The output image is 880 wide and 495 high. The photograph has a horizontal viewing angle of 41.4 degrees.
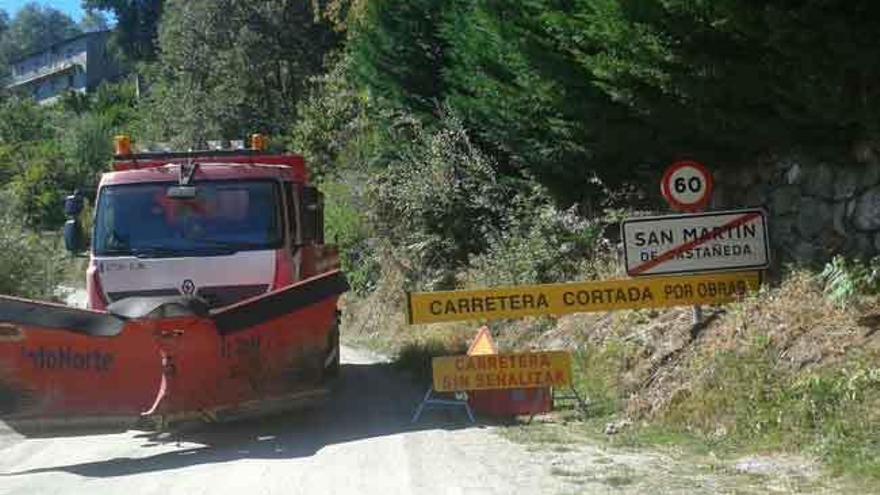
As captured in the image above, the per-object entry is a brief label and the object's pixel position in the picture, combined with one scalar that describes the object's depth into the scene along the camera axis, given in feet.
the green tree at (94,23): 370.32
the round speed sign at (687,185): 35.42
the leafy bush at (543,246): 48.96
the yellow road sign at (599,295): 35.60
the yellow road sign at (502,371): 36.11
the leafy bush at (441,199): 59.58
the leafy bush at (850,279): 31.27
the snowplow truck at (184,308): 33.76
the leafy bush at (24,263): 79.00
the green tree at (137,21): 258.78
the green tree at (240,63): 146.41
